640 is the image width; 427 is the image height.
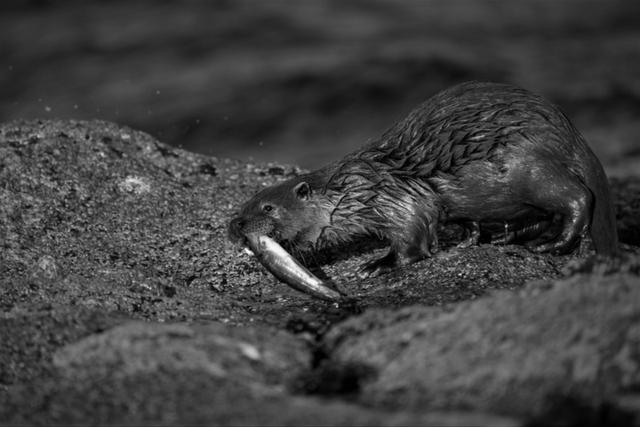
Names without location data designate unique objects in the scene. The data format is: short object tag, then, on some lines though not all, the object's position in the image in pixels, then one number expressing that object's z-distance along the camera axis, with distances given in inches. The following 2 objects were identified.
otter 412.8
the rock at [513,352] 229.8
